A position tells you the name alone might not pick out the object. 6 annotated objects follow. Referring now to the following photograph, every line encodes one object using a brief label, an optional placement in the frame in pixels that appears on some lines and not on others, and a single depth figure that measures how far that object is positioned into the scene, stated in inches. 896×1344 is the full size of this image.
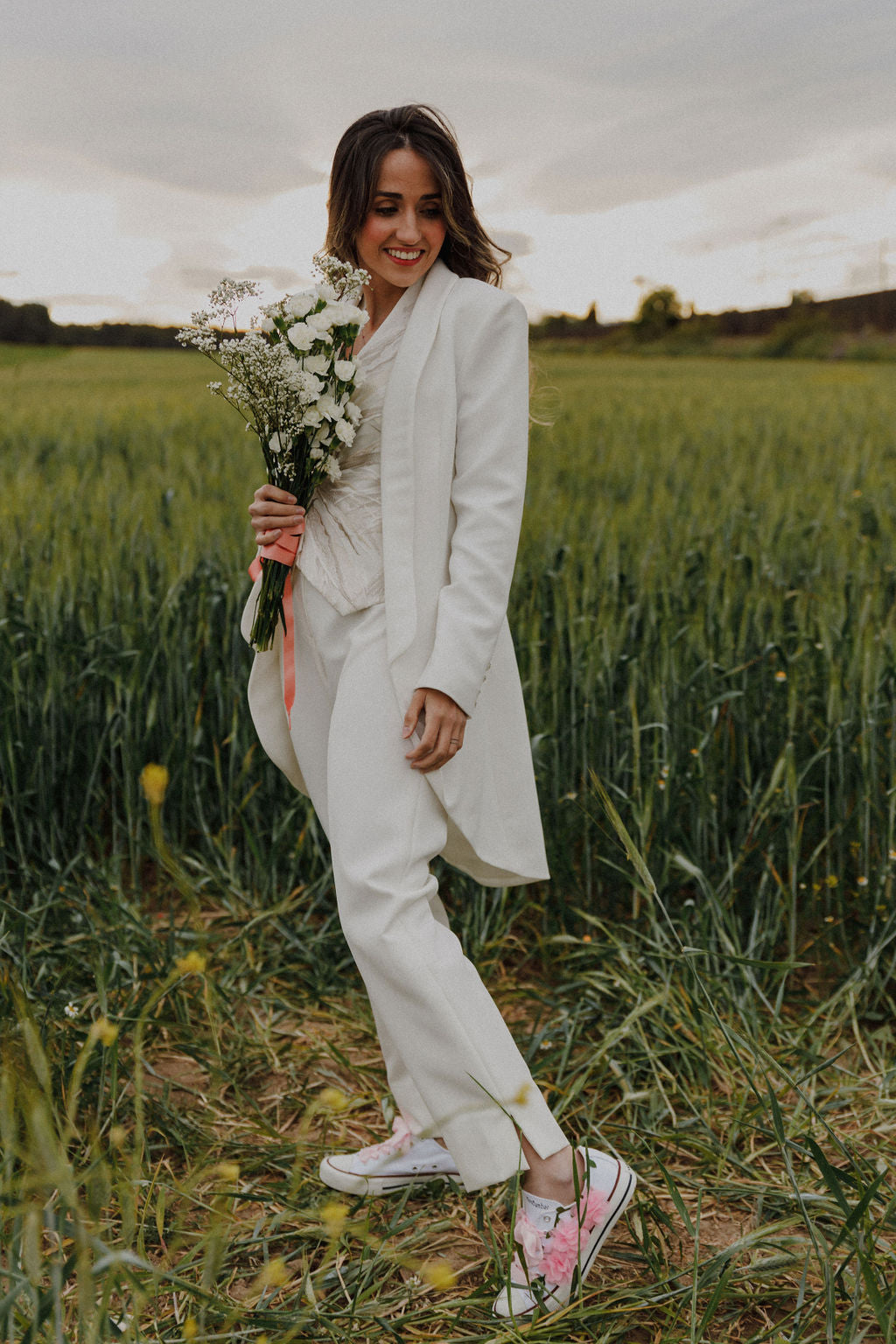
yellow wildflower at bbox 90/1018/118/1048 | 36.3
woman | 52.1
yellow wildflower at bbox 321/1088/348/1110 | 34.0
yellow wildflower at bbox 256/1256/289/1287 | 30.9
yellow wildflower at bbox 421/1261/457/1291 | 30.5
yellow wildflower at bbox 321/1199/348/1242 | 30.1
